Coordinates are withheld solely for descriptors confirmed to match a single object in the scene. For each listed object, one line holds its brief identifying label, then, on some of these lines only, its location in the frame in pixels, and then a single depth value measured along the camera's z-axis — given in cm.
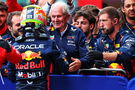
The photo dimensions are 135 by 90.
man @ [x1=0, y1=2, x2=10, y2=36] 1290
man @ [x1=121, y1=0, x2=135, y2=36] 1110
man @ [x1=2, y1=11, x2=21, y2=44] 1187
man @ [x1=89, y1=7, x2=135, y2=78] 946
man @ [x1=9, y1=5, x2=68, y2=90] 828
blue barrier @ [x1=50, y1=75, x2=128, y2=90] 838
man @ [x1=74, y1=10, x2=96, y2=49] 1213
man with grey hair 1029
